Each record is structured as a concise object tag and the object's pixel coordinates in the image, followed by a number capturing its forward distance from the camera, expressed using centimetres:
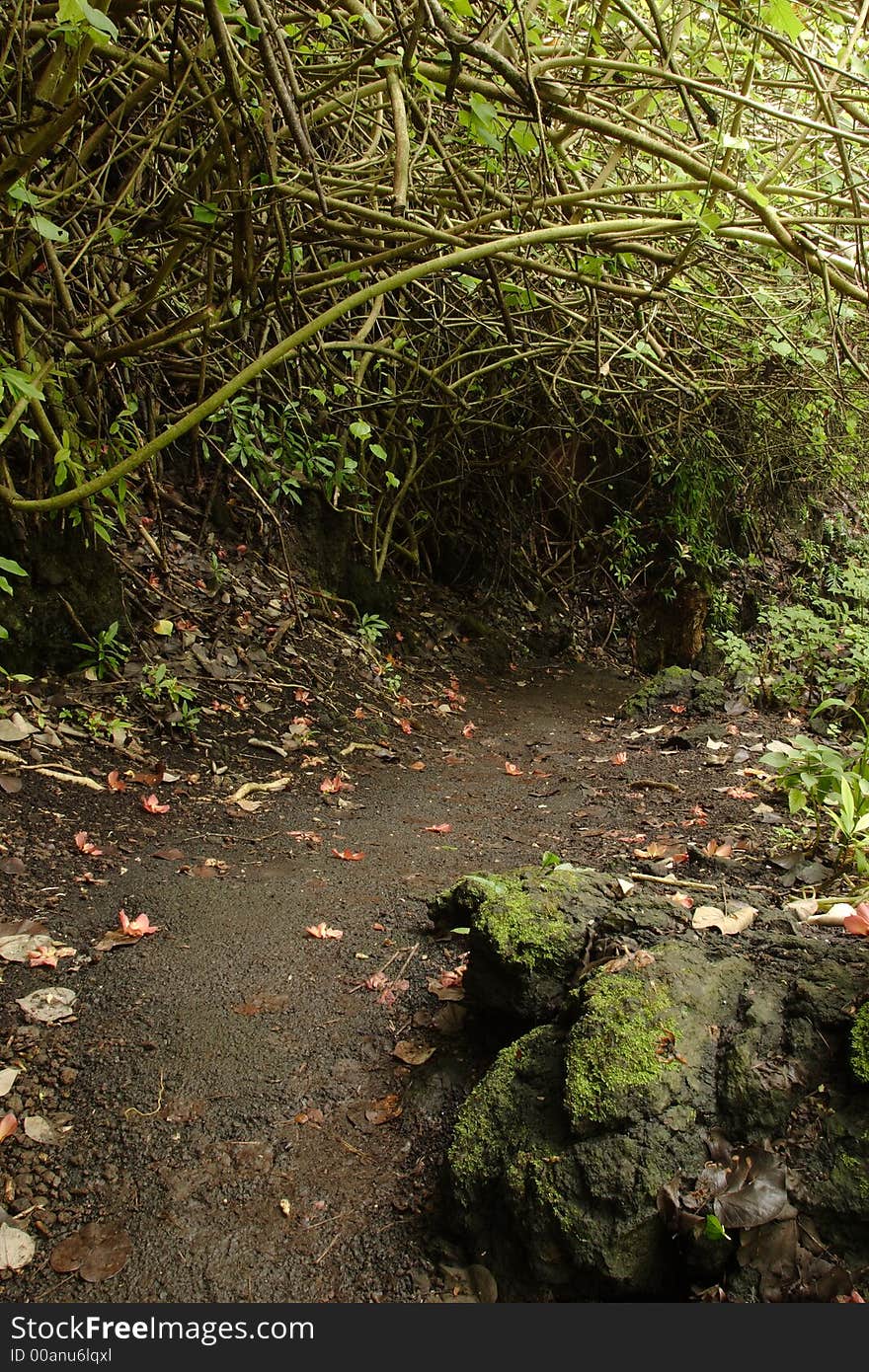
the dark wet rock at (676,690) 558
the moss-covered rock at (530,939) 186
